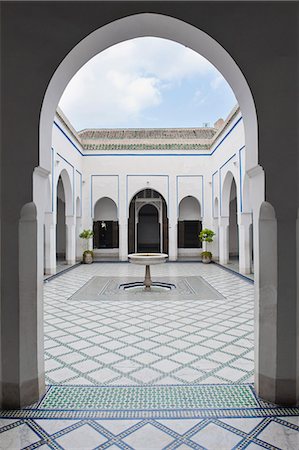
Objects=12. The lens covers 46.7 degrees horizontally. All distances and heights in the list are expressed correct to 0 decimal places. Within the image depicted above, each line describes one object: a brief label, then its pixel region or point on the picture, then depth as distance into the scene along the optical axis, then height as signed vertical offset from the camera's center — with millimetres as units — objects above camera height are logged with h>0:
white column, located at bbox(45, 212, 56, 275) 8969 -460
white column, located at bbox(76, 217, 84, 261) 12680 -617
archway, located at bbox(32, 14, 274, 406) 2363 +1205
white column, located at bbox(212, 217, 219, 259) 12664 -610
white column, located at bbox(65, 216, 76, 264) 11531 -459
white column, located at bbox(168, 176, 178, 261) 12844 +209
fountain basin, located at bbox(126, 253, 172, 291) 6832 -715
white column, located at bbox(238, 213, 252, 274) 9008 -419
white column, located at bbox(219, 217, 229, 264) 11125 -513
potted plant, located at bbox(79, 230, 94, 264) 12164 -957
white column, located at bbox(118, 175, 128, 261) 12789 +218
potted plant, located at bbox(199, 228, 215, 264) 12133 -511
